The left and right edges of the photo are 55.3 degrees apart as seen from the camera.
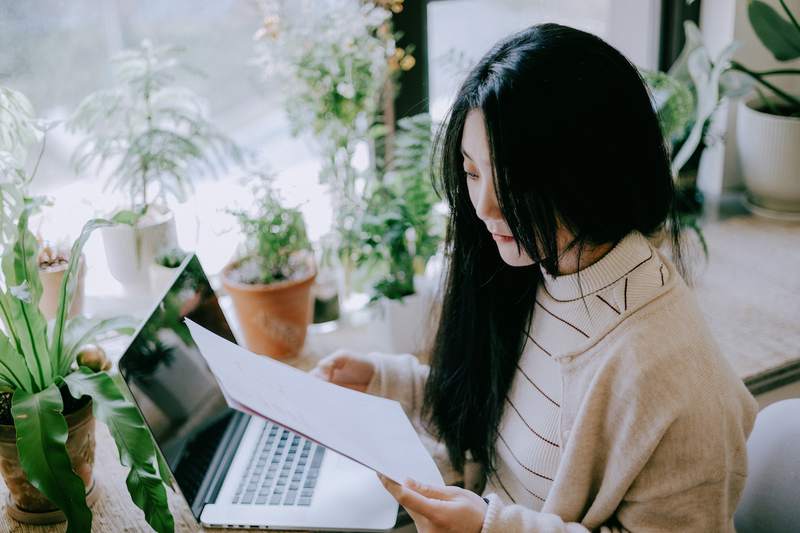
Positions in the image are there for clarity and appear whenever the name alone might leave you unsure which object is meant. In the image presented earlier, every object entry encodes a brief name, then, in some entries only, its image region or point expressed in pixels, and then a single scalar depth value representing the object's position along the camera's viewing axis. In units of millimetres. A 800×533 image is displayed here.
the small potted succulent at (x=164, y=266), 1279
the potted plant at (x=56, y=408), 834
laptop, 943
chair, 919
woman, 783
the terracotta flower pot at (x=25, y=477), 935
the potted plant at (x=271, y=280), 1283
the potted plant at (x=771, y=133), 1544
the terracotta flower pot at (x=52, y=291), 1188
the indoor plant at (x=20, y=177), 953
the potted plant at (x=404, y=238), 1293
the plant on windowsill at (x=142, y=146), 1288
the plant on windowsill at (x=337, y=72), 1326
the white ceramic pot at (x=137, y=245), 1276
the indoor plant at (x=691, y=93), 1491
